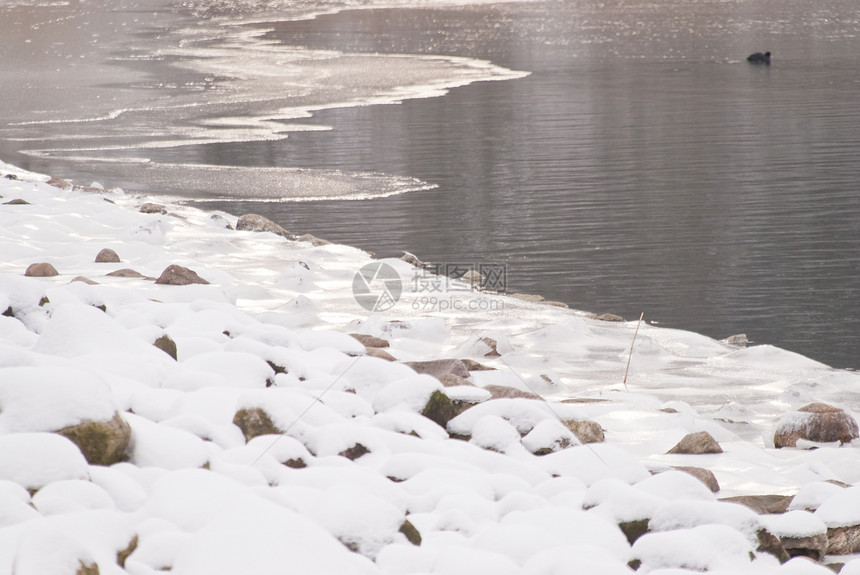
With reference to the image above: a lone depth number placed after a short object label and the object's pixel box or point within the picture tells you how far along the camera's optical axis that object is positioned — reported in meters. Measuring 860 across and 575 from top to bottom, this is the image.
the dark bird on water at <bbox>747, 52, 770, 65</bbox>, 63.12
